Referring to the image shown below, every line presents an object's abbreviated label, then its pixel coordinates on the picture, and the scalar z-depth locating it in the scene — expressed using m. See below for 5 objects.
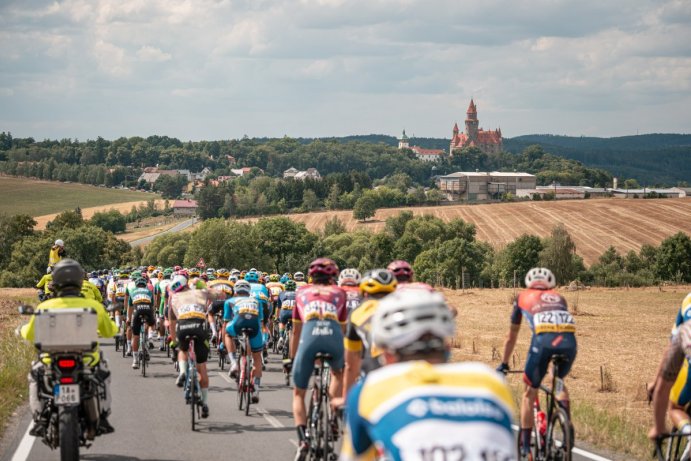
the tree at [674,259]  97.94
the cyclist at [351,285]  12.58
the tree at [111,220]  153.62
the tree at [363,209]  149.88
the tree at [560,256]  94.25
